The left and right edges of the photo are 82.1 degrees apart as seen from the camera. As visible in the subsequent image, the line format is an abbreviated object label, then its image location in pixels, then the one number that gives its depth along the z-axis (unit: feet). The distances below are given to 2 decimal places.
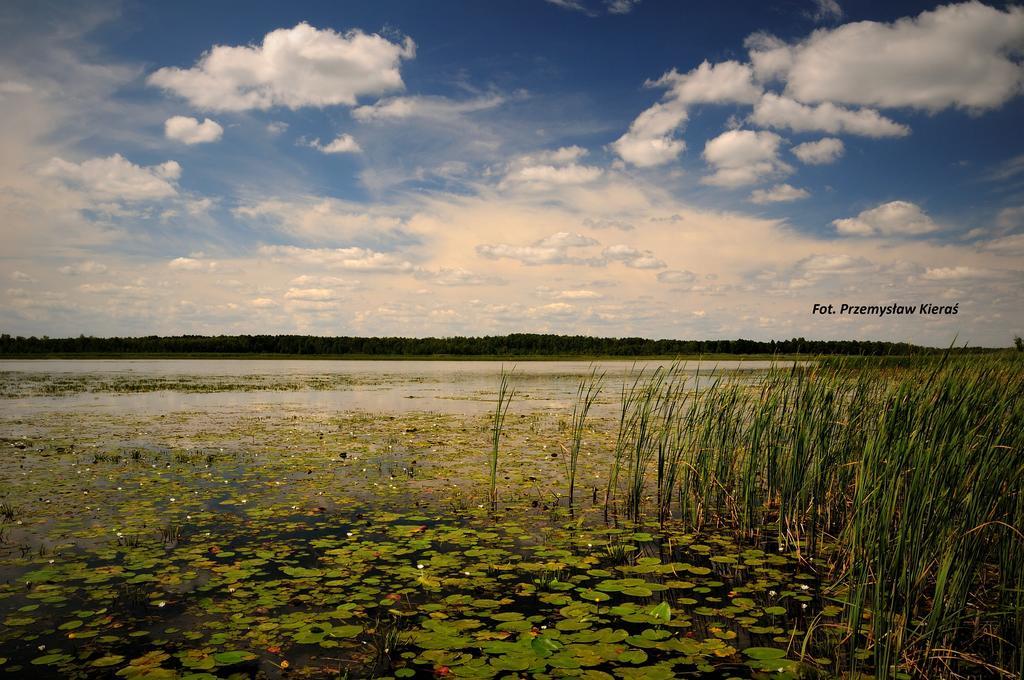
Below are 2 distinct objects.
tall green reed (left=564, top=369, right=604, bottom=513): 33.76
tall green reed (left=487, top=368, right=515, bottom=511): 31.60
